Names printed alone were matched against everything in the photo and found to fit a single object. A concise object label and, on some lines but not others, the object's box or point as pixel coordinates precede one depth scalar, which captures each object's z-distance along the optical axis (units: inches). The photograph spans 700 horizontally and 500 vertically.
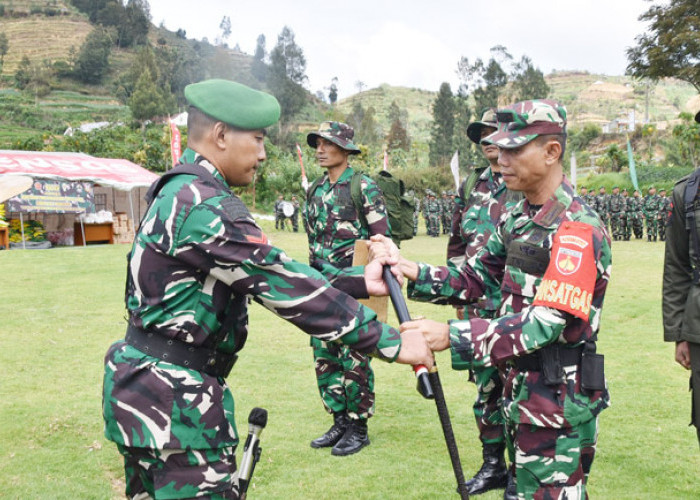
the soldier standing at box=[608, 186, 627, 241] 1008.2
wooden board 148.5
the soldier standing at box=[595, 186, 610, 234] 1046.8
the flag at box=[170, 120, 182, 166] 611.8
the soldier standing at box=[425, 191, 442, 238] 1175.9
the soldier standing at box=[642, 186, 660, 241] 968.9
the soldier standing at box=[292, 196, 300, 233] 1201.5
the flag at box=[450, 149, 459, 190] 710.7
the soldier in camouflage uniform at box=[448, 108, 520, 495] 169.3
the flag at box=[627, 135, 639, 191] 1282.0
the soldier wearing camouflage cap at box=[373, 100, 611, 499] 100.4
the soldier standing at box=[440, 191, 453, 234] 1209.4
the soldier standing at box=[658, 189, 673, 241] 960.3
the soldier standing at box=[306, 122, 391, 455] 200.5
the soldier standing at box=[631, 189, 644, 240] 1001.5
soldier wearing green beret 86.4
